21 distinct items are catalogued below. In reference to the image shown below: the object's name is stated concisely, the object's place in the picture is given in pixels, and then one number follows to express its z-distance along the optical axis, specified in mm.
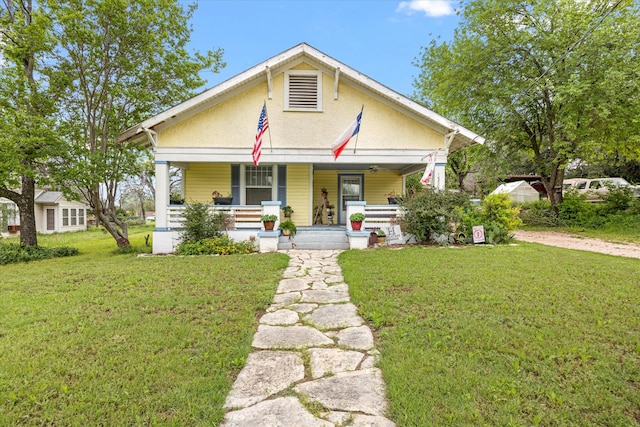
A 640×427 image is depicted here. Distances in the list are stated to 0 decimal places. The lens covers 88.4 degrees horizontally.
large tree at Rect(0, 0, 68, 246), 9344
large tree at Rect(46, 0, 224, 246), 9930
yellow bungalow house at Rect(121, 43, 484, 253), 9977
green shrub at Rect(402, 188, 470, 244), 9508
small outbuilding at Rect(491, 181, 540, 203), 26516
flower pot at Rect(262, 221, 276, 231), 9648
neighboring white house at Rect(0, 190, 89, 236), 21375
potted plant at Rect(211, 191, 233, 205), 10923
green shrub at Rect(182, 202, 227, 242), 9508
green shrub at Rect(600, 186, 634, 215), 15508
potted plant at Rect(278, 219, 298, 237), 10203
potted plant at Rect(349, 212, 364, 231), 9617
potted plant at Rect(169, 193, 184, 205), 11122
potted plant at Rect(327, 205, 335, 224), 13117
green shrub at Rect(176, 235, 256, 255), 9211
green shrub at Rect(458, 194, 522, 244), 9742
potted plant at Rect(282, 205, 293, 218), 11586
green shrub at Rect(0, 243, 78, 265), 9883
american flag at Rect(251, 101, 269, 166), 8875
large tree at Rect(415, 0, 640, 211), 12977
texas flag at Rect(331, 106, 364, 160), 9047
